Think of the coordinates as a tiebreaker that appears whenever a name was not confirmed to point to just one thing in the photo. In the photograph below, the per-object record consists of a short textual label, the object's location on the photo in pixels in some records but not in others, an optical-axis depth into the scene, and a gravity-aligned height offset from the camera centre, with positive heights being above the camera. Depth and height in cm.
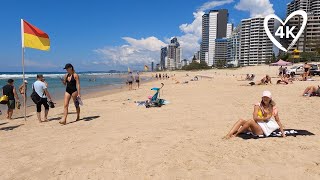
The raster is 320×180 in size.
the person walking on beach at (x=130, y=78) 1850 -1
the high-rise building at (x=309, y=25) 8302 +2100
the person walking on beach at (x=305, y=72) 1784 +55
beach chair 884 -95
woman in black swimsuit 617 -22
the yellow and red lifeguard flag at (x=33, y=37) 644 +123
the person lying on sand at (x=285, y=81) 1533 -17
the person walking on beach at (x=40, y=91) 652 -38
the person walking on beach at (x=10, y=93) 738 -50
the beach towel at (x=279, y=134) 453 -115
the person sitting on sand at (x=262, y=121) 449 -87
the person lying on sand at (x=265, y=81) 1639 -17
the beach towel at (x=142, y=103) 940 -106
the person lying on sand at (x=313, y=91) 948 -53
